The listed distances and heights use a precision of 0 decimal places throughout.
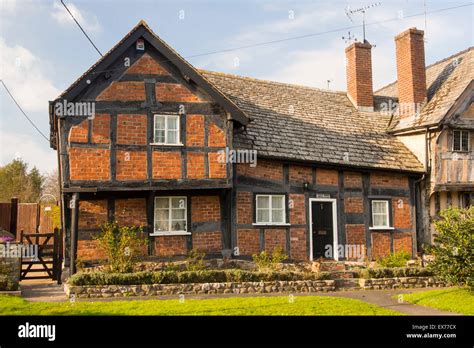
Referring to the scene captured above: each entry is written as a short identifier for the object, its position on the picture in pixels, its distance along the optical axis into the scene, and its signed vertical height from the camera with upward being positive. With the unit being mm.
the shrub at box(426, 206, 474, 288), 13125 -961
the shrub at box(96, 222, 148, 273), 14151 -782
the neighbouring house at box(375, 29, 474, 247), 18969 +3174
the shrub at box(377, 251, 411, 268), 16453 -1559
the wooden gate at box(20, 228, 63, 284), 15172 -1176
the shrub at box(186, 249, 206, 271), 14752 -1329
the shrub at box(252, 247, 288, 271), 15562 -1369
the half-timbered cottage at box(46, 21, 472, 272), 14773 +1443
